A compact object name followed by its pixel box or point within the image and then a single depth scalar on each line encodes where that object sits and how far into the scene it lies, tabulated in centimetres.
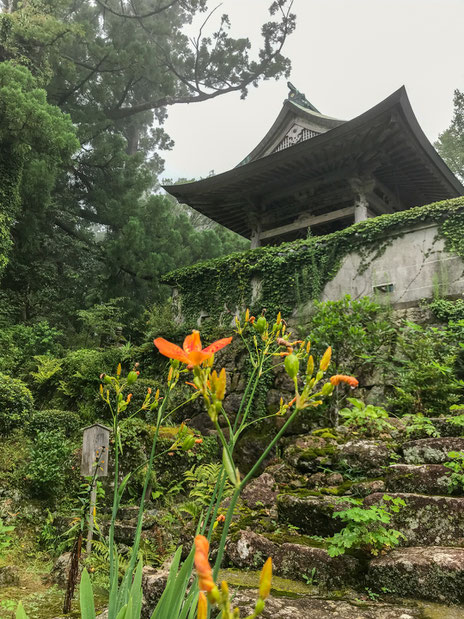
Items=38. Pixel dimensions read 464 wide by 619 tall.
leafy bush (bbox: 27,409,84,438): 789
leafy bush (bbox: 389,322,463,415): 557
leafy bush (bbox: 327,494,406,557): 280
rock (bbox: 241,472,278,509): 436
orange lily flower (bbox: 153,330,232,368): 95
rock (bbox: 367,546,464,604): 245
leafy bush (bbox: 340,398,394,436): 497
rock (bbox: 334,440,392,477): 424
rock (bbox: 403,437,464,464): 389
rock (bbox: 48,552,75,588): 479
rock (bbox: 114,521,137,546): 571
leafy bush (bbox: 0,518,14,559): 389
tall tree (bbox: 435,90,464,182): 2081
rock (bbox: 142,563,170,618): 237
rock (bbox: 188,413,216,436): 904
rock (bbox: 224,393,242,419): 886
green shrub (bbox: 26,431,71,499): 652
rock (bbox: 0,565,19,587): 456
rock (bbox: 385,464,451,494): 347
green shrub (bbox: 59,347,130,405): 987
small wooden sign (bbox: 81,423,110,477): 541
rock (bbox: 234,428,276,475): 766
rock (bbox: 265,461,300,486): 455
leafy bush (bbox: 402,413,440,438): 438
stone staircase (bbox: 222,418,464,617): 261
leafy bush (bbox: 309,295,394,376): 644
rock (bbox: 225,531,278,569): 327
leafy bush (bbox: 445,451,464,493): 337
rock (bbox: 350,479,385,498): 370
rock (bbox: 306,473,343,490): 423
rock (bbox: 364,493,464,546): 297
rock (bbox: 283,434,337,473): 471
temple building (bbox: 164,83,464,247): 921
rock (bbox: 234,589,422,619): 214
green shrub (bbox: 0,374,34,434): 748
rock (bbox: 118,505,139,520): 625
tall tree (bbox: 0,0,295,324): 1345
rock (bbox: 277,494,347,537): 344
